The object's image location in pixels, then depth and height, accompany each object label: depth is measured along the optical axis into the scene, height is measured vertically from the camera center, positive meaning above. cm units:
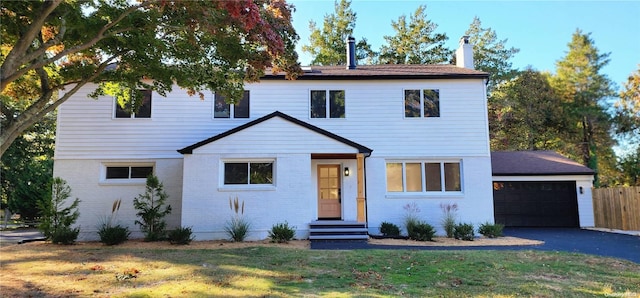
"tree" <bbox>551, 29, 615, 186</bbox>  2577 +628
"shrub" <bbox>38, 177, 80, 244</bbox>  1041 -72
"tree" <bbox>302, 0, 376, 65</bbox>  2613 +1117
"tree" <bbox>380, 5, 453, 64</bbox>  2578 +1018
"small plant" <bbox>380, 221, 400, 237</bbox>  1203 -129
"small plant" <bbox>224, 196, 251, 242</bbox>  1077 -99
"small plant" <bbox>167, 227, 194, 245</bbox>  1034 -123
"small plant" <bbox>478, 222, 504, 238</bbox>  1185 -130
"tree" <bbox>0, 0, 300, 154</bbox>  677 +312
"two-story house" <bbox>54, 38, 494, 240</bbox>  1155 +138
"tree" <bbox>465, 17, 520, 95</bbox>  2648 +998
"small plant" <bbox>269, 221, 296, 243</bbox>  1061 -123
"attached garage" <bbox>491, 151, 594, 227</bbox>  1530 -25
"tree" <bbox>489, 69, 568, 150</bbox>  2459 +515
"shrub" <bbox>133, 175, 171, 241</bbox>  1119 -64
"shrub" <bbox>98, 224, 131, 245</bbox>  1042 -121
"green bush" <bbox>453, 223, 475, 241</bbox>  1145 -132
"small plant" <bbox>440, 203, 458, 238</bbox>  1251 -75
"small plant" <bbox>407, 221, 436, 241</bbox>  1109 -125
